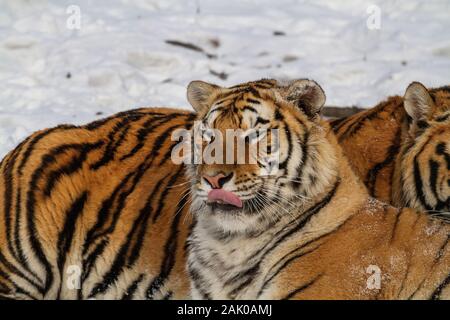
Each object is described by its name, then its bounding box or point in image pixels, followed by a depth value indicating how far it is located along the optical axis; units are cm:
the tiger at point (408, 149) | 804
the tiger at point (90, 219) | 809
